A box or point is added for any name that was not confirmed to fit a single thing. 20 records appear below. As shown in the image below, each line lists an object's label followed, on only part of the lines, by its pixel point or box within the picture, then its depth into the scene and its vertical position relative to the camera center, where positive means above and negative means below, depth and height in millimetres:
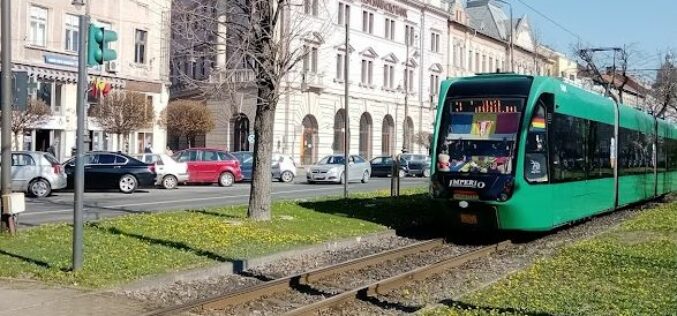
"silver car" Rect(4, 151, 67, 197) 24250 -620
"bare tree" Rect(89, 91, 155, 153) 38125 +2183
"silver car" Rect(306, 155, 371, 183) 36562 -508
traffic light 9641 +1417
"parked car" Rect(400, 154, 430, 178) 47812 -329
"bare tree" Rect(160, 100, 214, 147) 46372 +2441
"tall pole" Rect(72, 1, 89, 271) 9492 +113
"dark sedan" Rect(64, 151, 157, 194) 27078 -568
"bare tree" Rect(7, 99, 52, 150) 32625 +1672
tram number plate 14352 -1089
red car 32625 -330
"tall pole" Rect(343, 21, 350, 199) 23328 +792
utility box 12445 -804
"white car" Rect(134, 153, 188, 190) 30031 -487
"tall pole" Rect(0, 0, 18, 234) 12508 +718
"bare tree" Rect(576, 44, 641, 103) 49531 +6781
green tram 13844 +189
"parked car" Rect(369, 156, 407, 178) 46656 -414
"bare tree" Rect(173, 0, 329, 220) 14805 +2203
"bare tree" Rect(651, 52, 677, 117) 48281 +5544
